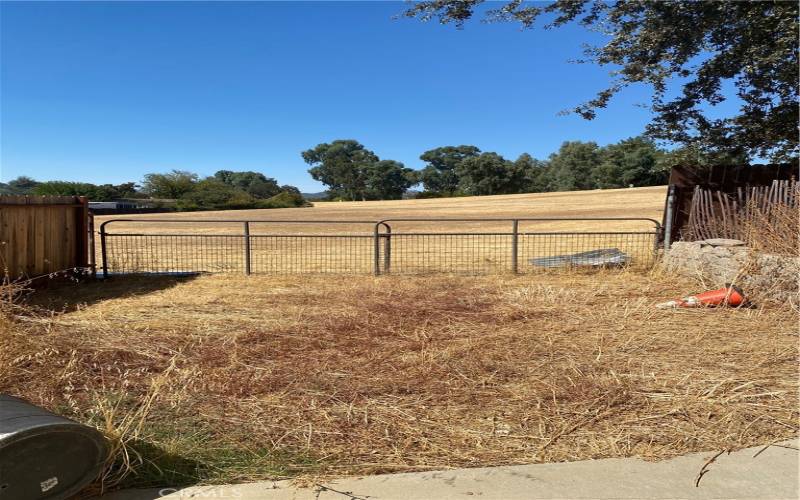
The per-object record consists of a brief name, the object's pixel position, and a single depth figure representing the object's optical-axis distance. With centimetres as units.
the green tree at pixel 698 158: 1035
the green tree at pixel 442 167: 11738
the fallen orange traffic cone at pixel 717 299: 632
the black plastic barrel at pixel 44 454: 230
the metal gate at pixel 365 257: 1001
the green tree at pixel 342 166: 12550
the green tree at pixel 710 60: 792
